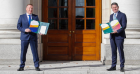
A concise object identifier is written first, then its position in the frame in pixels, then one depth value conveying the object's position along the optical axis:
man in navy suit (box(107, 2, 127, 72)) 6.67
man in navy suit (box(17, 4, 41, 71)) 6.86
